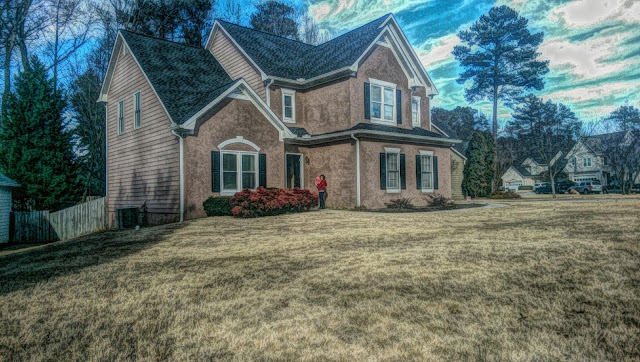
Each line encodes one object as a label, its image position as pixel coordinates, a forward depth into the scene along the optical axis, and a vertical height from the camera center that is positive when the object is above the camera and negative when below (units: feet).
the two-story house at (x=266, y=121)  52.54 +9.24
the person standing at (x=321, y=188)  56.80 -0.02
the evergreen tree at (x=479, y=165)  107.04 +4.87
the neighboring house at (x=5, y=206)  58.29 -1.47
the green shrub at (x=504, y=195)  106.93 -2.60
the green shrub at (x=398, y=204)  60.64 -2.39
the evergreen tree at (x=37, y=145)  65.16 +7.40
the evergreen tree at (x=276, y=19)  121.90 +46.97
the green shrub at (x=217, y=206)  49.01 -1.72
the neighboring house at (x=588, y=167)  186.29 +7.46
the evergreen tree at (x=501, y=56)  155.33 +45.66
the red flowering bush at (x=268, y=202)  46.62 -1.37
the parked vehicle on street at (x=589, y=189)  152.05 -2.07
